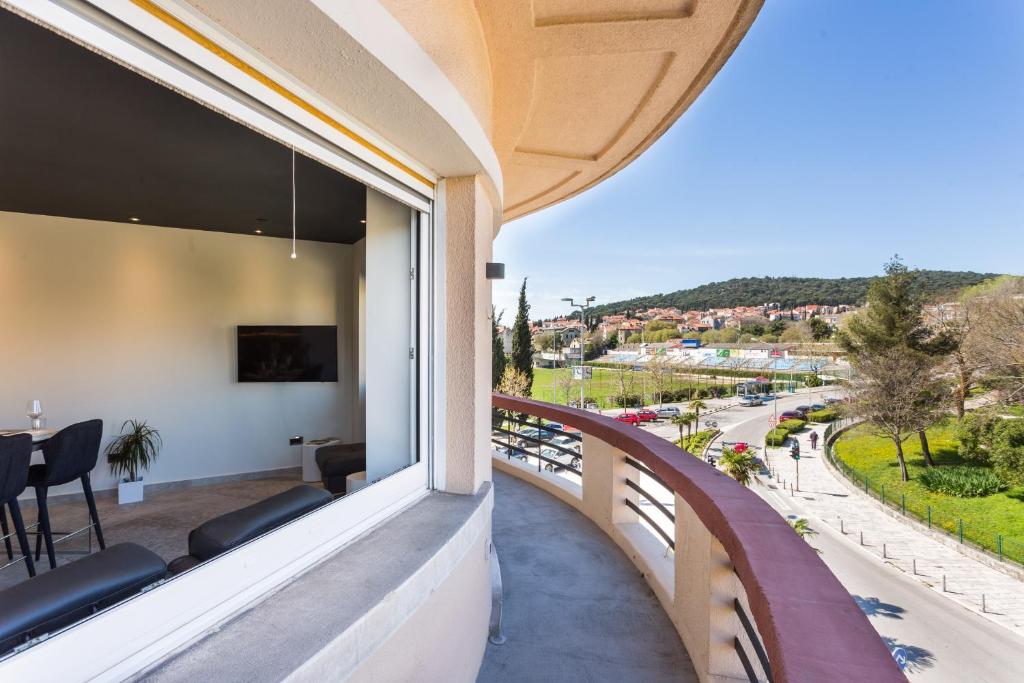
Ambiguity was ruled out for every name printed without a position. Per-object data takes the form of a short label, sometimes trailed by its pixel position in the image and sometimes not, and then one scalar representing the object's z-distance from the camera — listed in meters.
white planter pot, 4.34
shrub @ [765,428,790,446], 28.86
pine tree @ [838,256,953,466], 26.88
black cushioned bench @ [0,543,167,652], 0.93
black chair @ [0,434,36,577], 2.03
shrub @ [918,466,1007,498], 22.22
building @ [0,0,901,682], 1.03
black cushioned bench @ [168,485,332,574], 1.37
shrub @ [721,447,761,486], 12.36
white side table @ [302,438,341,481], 5.03
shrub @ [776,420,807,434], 31.16
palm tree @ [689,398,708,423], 29.95
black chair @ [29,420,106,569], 2.74
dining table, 2.84
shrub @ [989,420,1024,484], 21.30
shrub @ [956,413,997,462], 23.14
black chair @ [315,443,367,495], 3.12
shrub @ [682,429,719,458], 19.69
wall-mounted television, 5.09
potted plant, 4.38
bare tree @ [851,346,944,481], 24.91
